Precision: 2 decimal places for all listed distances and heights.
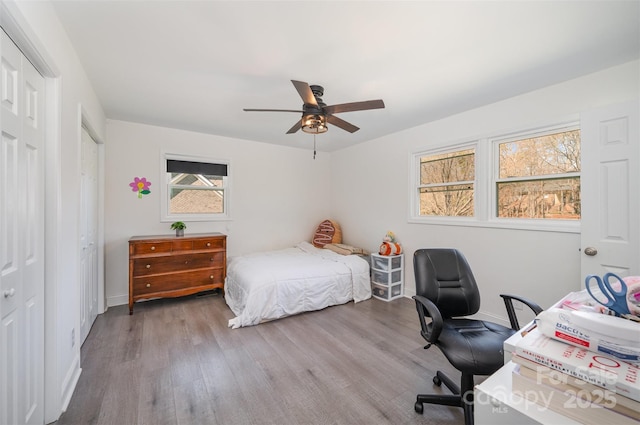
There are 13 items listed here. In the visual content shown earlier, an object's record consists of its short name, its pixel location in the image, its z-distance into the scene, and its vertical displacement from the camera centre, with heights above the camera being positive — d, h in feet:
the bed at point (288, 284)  9.67 -2.94
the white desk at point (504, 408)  2.26 -1.79
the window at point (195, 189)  12.78 +1.22
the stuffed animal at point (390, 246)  12.26 -1.65
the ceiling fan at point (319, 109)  6.79 +2.90
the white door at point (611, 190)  6.32 +0.53
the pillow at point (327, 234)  15.81 -1.36
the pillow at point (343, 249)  13.61 -2.00
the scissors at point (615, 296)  2.63 -0.88
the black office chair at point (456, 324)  4.77 -2.54
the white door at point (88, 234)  8.02 -0.72
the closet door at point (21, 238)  3.74 -0.41
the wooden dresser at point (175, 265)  10.50 -2.25
